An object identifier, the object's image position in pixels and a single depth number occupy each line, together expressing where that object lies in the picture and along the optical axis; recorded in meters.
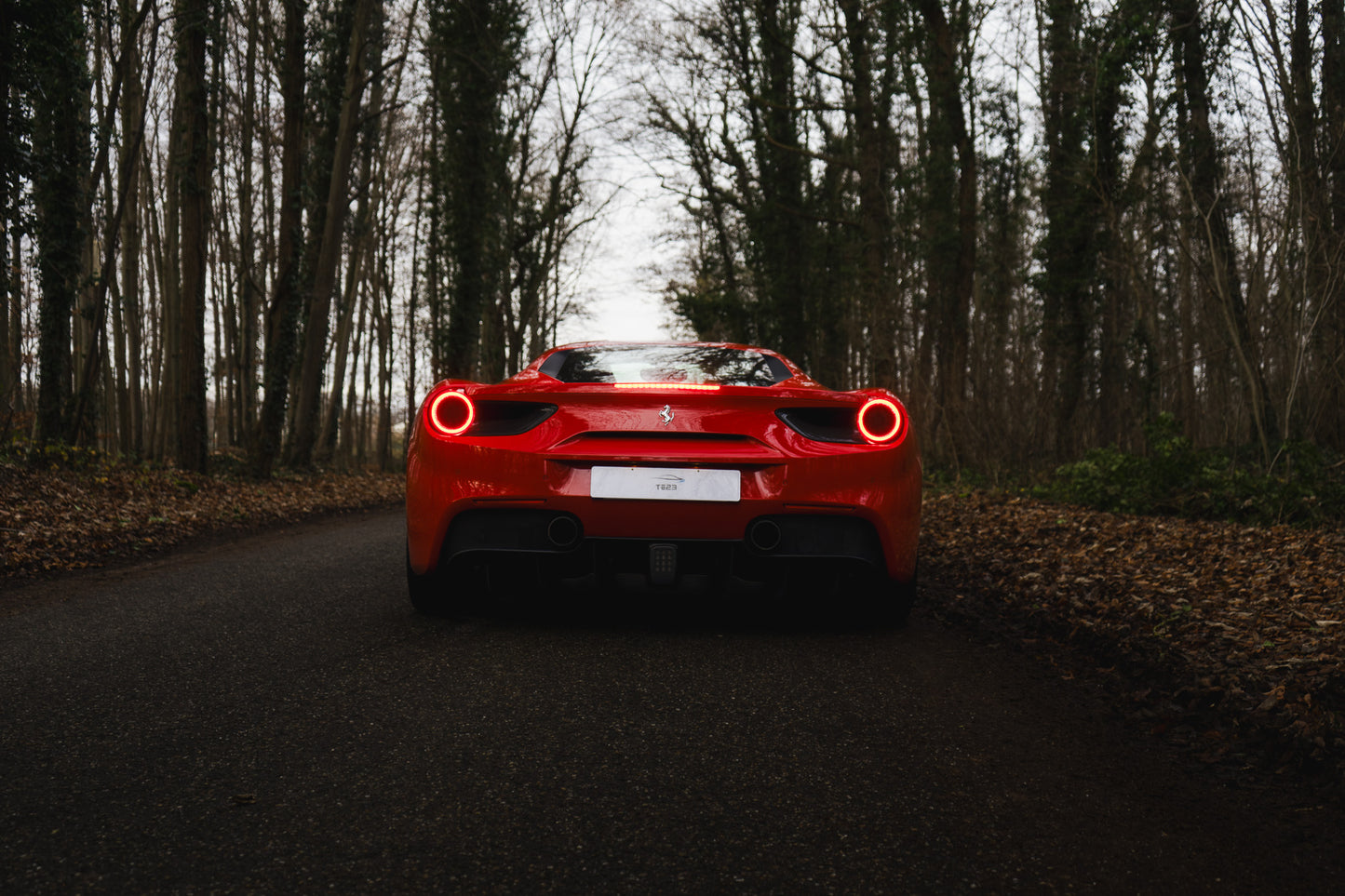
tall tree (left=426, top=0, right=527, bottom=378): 17.53
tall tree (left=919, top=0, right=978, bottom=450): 13.82
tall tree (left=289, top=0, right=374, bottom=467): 15.17
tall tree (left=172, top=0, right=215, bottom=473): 12.29
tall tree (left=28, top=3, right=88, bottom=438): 10.33
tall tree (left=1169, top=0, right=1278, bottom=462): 8.55
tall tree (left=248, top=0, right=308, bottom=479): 14.62
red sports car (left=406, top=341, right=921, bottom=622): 3.55
